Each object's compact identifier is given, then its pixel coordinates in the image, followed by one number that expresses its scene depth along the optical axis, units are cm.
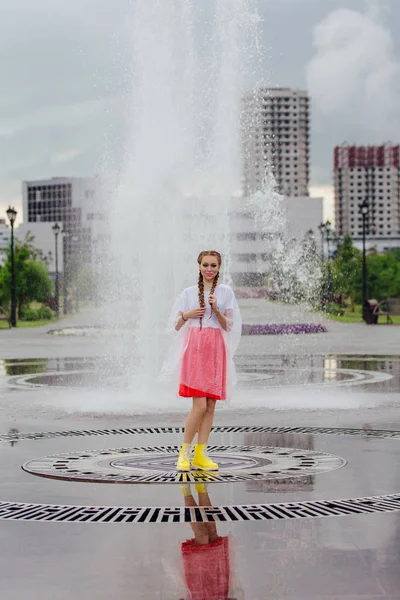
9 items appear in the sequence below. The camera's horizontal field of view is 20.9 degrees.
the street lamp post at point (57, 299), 6675
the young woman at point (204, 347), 853
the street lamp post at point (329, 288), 7588
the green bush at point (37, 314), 5886
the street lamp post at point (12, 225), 5125
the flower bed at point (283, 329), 3841
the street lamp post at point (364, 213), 5538
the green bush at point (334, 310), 6034
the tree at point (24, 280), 6612
